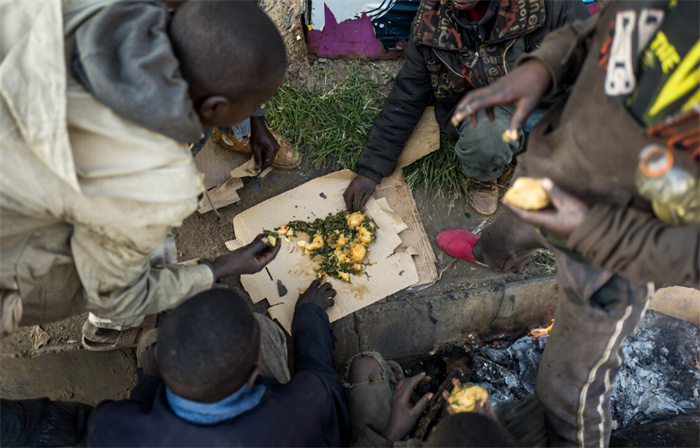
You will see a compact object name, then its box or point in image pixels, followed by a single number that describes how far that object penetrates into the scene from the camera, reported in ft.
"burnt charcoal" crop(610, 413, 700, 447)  7.16
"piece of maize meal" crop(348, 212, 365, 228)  9.95
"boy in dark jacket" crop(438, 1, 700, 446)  4.65
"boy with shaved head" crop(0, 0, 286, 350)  4.77
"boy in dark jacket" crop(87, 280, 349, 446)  5.46
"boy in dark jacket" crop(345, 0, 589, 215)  8.30
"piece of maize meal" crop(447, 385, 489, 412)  6.54
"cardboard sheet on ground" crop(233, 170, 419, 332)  9.43
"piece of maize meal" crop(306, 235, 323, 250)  9.67
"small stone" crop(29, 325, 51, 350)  9.04
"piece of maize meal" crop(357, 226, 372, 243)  9.82
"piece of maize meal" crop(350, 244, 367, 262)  9.57
